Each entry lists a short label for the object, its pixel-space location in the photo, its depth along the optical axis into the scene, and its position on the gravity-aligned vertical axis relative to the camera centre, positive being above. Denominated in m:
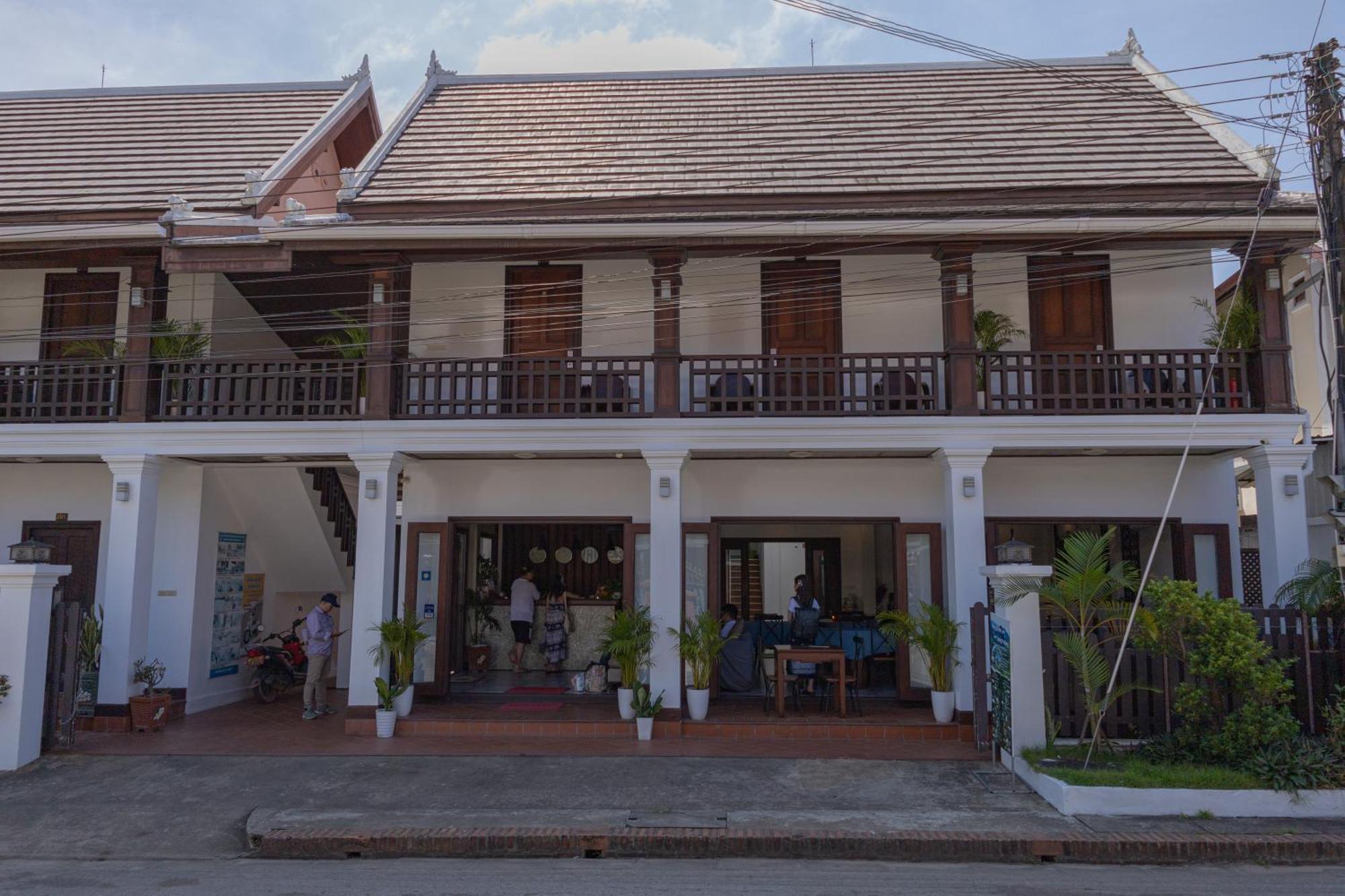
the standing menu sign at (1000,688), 9.74 -1.25
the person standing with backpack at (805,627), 12.29 -0.81
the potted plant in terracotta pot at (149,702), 11.87 -1.72
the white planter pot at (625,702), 11.82 -1.68
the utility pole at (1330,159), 9.50 +3.99
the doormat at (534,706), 12.73 -1.91
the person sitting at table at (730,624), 12.93 -0.82
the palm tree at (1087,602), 9.26 -0.37
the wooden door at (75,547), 13.71 +0.17
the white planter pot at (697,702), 11.80 -1.68
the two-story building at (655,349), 11.80 +2.84
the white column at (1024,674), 9.51 -1.06
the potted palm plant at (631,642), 11.57 -0.94
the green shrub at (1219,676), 8.68 -0.99
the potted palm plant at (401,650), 11.69 -1.06
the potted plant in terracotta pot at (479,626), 15.36 -1.04
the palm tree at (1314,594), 9.42 -0.29
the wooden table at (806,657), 11.78 -1.13
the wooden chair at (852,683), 12.21 -1.51
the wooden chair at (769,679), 12.41 -1.50
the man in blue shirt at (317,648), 12.80 -1.14
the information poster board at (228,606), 13.95 -0.66
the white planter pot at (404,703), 11.85 -1.71
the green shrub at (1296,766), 8.31 -1.72
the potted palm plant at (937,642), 11.46 -0.92
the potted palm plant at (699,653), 11.59 -1.07
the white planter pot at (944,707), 11.46 -1.67
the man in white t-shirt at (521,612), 15.04 -0.77
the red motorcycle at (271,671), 14.17 -1.61
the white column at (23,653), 10.20 -0.99
